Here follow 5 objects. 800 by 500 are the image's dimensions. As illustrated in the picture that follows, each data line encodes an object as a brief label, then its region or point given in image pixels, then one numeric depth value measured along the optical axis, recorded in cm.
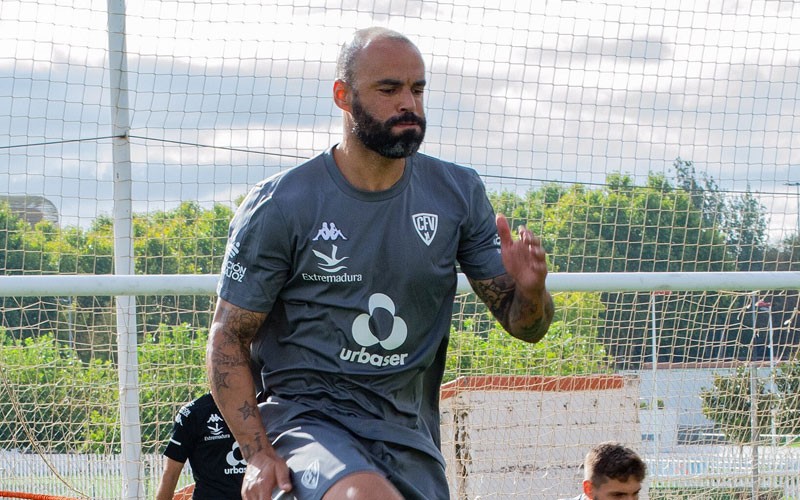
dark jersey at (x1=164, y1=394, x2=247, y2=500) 1245
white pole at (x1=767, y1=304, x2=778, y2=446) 1648
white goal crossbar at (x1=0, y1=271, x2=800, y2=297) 1149
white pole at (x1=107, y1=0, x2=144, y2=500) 1383
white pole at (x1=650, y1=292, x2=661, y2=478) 1630
